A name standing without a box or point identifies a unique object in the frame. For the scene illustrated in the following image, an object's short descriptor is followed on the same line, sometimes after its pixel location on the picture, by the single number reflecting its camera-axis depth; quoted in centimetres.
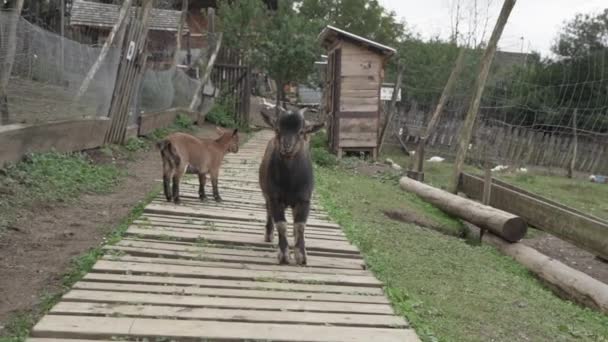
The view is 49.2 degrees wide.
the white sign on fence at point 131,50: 1216
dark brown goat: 588
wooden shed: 1830
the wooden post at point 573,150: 2089
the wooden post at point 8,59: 769
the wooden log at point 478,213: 948
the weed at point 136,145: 1250
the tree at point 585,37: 2705
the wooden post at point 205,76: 1945
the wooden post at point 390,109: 1933
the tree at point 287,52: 2417
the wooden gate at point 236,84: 2275
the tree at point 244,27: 2581
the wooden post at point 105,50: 1028
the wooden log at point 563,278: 693
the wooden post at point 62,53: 946
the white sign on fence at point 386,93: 2088
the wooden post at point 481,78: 1240
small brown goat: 802
